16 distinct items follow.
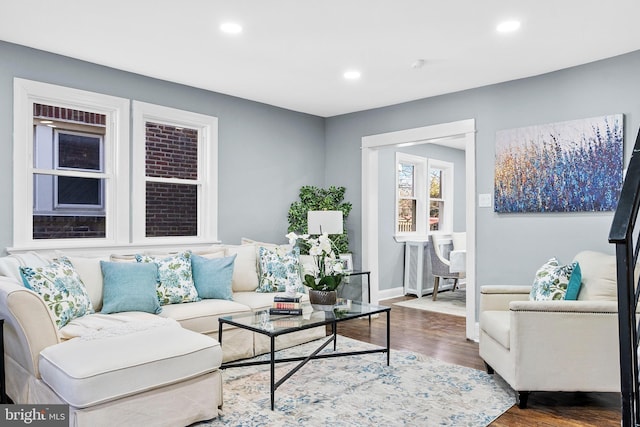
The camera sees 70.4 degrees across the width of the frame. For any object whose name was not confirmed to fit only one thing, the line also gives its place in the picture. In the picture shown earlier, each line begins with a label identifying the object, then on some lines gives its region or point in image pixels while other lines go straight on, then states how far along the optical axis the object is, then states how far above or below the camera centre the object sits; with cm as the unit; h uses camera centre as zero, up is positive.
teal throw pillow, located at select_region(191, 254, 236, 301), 383 -48
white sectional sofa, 218 -74
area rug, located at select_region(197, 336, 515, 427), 263 -115
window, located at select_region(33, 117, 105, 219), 372 +43
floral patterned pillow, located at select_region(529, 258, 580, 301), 314 -44
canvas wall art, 366 +47
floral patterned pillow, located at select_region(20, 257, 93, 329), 277 -44
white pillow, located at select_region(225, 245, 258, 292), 426 -46
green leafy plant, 544 +16
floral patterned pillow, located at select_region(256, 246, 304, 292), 430 -49
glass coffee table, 283 -68
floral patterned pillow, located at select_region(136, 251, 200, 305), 357 -48
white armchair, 273 -78
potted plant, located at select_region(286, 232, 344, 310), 349 -46
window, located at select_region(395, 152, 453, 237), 706 +41
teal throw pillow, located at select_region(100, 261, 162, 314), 325 -50
